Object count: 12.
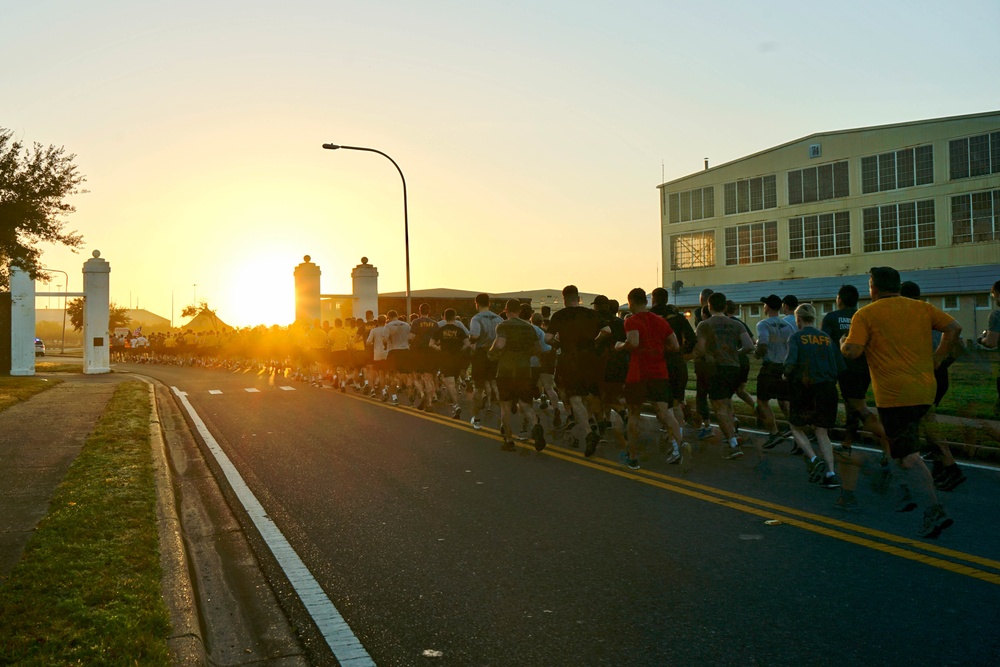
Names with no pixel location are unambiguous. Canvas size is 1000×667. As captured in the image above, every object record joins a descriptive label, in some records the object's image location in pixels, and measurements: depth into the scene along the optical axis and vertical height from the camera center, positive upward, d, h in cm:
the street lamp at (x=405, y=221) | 3000 +466
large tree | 2009 +372
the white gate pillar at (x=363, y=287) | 3884 +294
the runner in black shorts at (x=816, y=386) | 829 -40
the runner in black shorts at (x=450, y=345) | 1571 +10
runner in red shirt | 947 -20
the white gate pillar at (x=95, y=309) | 3400 +188
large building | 3919 +658
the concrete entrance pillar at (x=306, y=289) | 3722 +276
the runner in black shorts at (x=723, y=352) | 1055 -7
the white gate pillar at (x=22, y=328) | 3141 +110
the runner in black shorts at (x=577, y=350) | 1073 -2
